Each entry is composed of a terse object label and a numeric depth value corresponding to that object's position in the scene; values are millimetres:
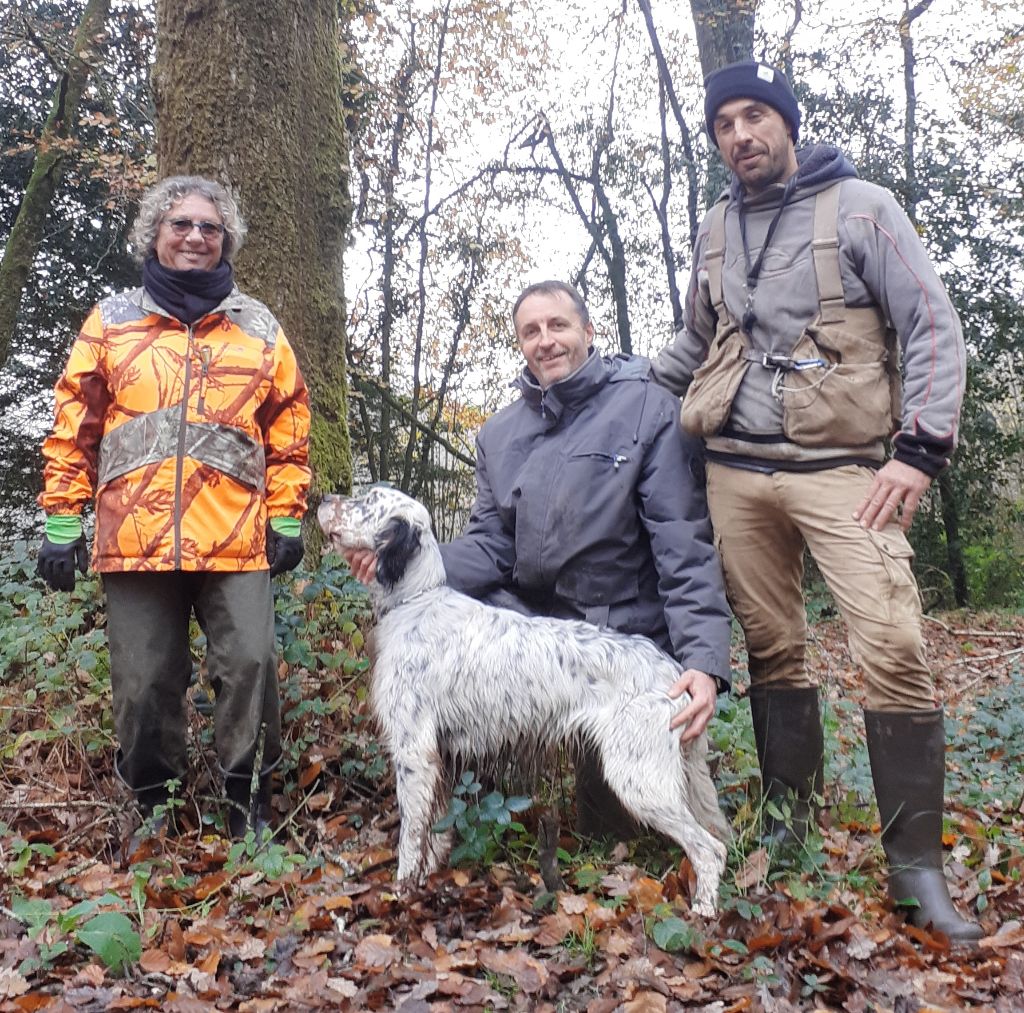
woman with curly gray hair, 3631
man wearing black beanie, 3154
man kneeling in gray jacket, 3613
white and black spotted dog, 3318
